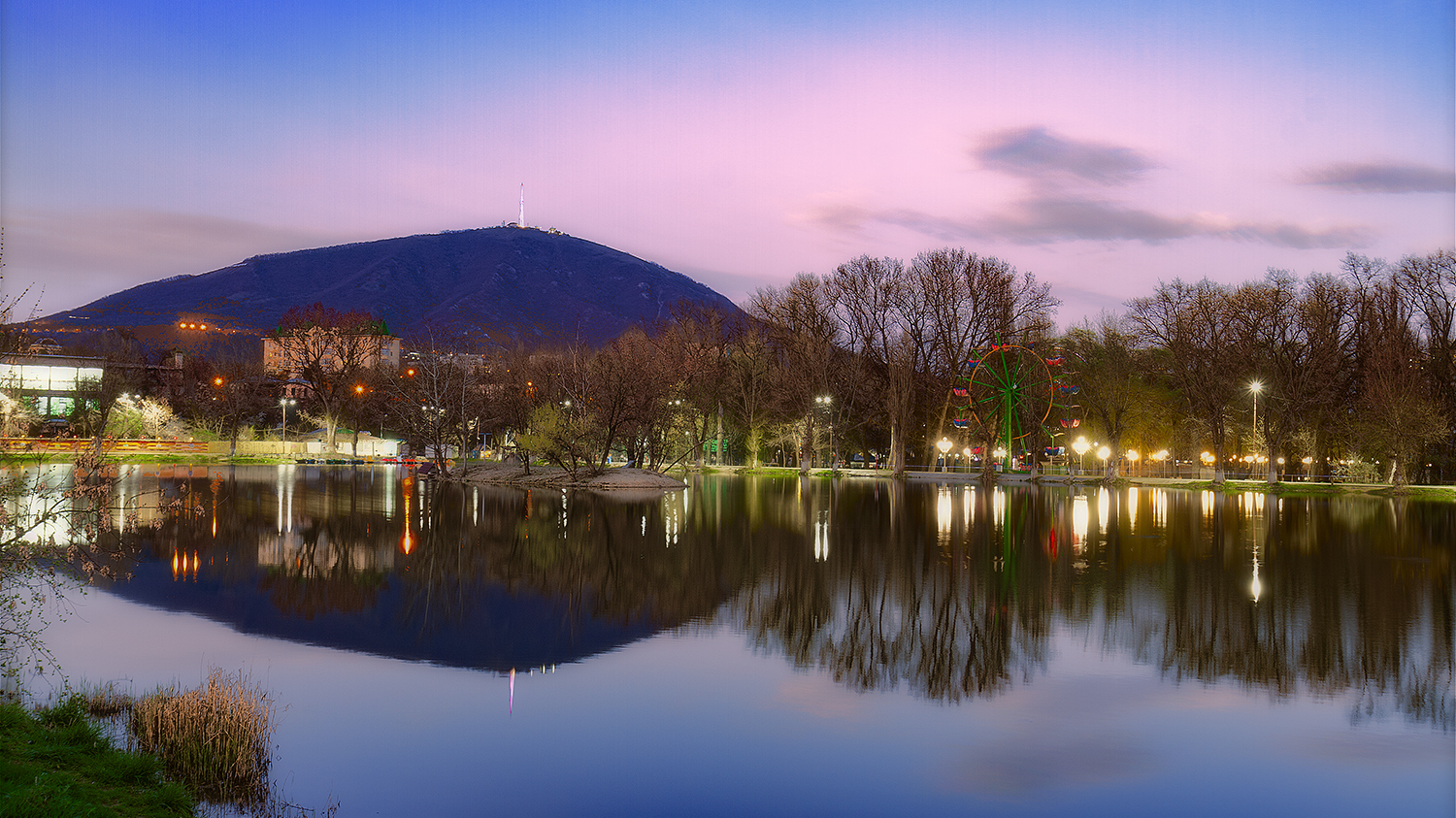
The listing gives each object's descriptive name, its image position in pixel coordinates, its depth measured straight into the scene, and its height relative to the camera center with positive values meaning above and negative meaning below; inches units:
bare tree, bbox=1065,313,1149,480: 3203.7 +186.9
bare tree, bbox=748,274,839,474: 3405.5 +341.7
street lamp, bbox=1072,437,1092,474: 3289.9 -15.8
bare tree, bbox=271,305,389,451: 4153.5 +376.8
